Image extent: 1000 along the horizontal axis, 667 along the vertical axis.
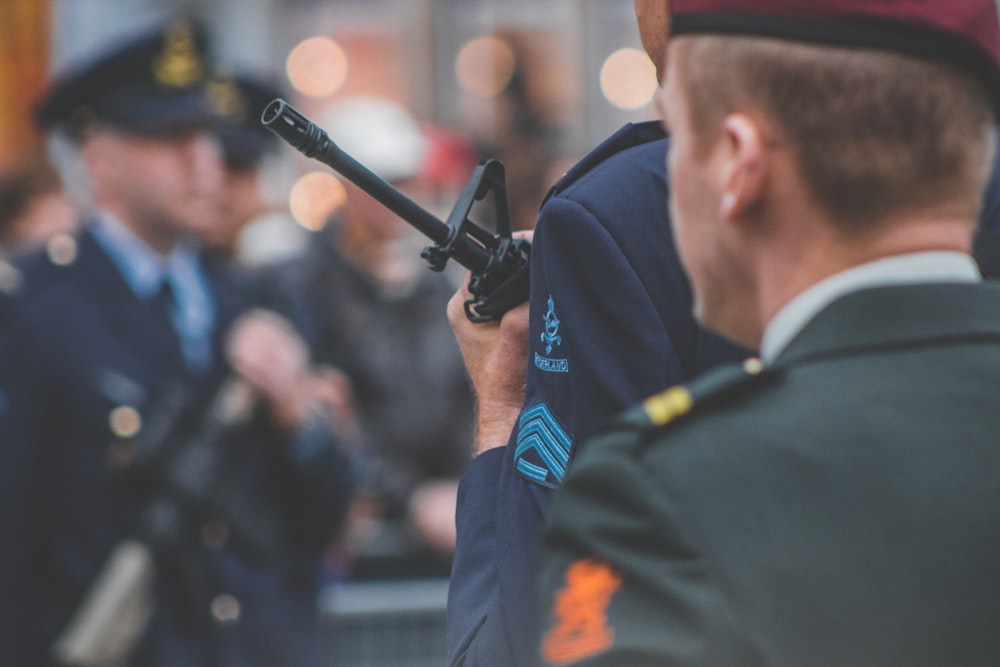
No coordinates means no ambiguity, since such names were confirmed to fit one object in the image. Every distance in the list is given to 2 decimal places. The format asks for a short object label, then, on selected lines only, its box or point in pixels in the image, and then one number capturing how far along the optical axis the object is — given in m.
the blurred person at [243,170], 9.49
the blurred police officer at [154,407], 7.48
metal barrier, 10.99
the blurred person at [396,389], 10.47
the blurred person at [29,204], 11.30
